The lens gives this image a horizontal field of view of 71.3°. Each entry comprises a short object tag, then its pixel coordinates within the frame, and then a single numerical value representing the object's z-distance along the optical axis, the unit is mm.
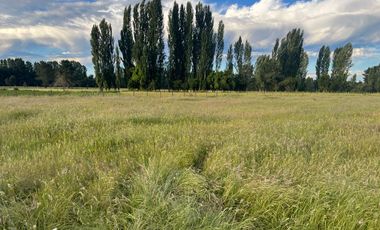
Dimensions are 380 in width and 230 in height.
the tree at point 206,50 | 52438
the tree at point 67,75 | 86775
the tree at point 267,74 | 74312
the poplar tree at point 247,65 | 76375
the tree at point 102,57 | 51500
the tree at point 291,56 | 74688
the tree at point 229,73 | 66000
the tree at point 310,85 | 86438
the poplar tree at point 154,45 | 47031
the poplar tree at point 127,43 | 50969
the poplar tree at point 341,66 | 74781
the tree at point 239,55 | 76375
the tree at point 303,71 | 78194
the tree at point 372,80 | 95875
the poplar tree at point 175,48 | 51000
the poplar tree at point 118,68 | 52219
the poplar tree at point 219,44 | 68331
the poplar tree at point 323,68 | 76000
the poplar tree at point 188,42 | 51406
